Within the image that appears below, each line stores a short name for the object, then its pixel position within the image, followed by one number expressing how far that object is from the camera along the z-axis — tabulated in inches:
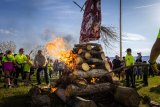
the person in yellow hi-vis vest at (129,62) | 363.8
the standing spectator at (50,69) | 585.2
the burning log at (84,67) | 257.2
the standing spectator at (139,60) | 417.1
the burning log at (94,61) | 270.9
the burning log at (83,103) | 206.4
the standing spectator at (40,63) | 354.1
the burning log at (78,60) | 262.3
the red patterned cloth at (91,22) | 307.2
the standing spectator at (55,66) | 617.8
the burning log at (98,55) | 280.7
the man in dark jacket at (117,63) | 471.9
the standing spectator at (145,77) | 385.8
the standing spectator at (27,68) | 359.4
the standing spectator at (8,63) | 327.3
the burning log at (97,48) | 288.6
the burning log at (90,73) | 249.5
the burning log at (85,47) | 279.5
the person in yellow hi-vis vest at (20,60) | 357.0
